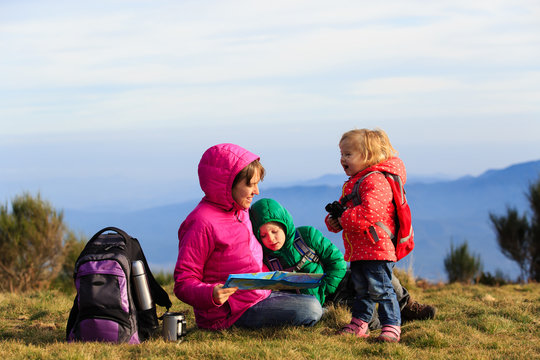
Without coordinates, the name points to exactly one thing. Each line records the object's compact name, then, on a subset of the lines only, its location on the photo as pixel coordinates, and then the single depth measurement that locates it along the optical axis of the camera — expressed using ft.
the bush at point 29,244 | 47.60
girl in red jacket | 16.44
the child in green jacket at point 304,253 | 18.44
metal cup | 16.29
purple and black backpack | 15.67
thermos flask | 16.20
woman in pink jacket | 15.79
